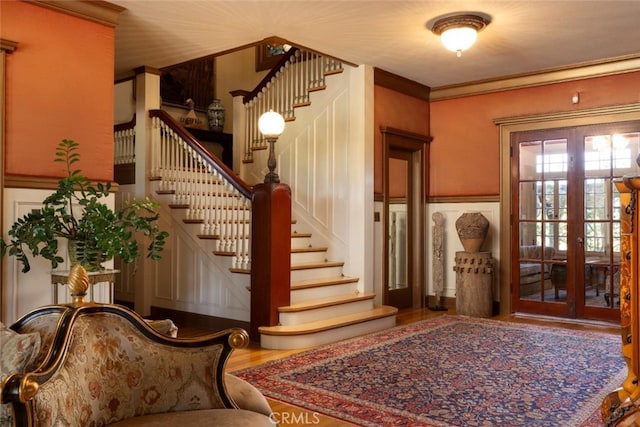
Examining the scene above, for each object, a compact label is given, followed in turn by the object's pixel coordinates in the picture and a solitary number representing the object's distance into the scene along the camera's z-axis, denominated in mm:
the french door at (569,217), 5723
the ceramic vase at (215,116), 8234
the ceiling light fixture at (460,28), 4484
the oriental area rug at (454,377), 3094
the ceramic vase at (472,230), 6188
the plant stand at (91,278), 3518
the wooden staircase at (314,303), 4695
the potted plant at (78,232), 3318
